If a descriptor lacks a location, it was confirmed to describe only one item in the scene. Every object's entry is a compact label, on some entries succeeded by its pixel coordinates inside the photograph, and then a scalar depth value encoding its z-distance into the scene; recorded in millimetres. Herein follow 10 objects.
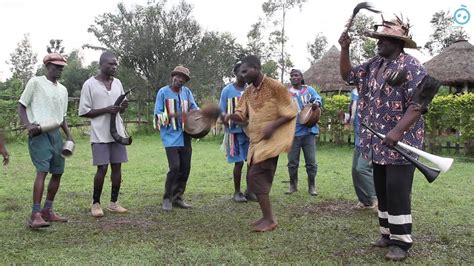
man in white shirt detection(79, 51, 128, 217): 5836
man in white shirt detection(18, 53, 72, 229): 5305
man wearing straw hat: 4168
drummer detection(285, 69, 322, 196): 7406
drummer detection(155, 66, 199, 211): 6363
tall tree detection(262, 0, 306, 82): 31641
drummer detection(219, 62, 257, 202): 6895
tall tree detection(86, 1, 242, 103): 24531
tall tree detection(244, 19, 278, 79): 33469
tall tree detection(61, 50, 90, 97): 41219
